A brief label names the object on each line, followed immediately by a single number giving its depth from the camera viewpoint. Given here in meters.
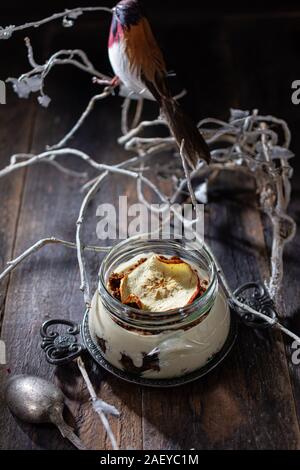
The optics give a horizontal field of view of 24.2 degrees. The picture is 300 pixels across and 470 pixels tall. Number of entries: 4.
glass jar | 0.86
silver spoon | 0.86
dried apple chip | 0.88
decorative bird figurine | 0.99
